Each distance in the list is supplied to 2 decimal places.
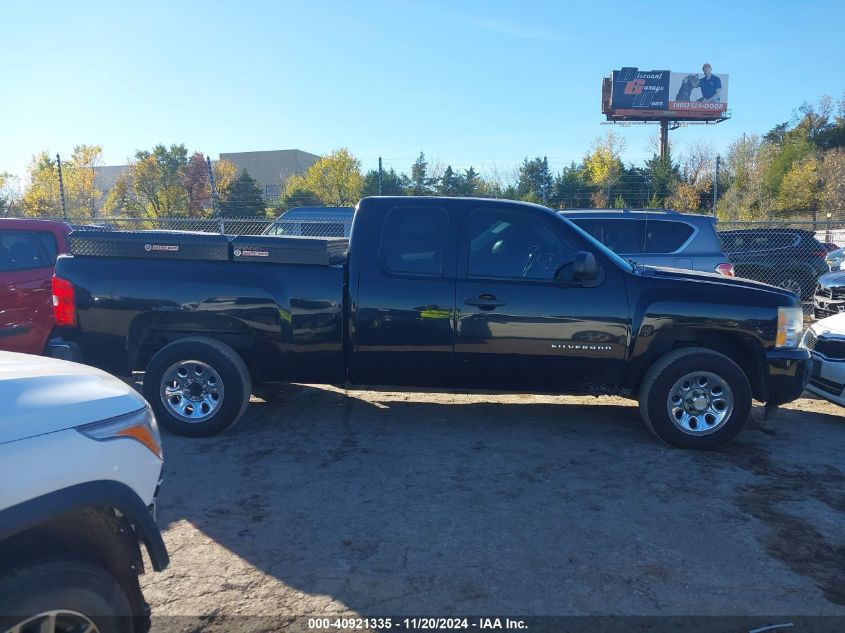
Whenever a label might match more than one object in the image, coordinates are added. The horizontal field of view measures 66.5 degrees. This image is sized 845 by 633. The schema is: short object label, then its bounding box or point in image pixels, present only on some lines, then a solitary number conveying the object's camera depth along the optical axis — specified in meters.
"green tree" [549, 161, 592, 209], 30.99
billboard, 52.72
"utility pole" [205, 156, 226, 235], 15.54
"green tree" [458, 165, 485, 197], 34.53
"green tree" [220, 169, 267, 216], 31.30
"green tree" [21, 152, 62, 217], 31.41
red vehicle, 6.88
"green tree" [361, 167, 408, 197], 33.53
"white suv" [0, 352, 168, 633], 1.91
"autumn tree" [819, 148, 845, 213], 33.31
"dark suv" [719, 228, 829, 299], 13.49
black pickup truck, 5.27
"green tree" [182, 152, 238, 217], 38.75
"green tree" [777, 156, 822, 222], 36.28
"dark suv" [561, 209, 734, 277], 8.91
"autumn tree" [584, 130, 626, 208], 39.41
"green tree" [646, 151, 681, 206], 34.38
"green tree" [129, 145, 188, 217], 38.28
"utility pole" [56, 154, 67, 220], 13.70
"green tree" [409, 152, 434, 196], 33.38
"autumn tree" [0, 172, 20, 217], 34.28
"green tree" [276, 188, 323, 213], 32.44
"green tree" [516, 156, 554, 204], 32.97
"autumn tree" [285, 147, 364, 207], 35.50
